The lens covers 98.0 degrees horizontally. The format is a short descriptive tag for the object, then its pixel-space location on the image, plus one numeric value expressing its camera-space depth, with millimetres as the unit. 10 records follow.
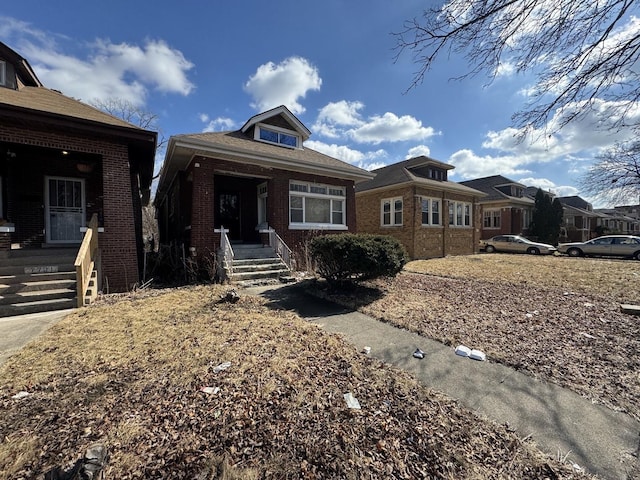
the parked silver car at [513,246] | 21125
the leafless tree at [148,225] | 27717
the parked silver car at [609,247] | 18656
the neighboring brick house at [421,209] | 16312
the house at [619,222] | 41669
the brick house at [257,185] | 9383
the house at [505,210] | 28172
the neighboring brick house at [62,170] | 6844
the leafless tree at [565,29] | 3934
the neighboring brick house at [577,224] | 33719
